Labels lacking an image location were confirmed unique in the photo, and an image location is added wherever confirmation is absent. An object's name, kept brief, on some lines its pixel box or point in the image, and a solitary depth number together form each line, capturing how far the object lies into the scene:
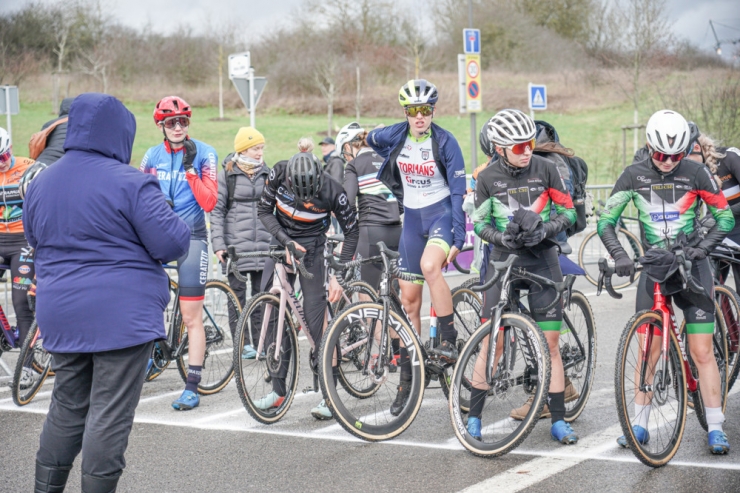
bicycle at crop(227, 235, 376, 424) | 6.33
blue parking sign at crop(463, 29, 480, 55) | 18.44
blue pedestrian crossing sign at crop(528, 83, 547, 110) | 22.35
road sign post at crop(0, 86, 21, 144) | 19.11
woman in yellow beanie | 8.95
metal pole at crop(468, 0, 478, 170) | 19.39
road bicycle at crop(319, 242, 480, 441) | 5.97
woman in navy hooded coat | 3.97
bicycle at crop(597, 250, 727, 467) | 5.43
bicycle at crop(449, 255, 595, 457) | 5.50
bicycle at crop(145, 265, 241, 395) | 7.44
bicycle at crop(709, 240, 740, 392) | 6.86
